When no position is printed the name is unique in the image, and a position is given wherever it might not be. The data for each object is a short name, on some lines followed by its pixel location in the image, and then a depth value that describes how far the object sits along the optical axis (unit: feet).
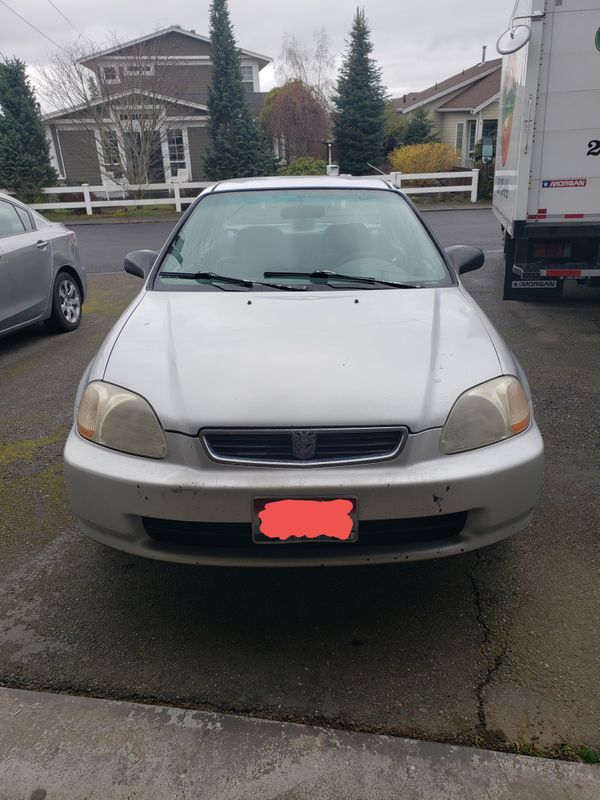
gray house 72.33
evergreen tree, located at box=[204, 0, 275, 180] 82.00
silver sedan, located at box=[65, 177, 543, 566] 6.92
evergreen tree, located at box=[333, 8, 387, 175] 95.04
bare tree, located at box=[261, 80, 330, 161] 96.48
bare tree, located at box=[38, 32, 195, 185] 72.18
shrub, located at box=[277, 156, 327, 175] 76.13
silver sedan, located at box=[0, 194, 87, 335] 18.88
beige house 107.55
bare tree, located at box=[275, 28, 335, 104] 112.98
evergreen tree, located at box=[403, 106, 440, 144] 96.53
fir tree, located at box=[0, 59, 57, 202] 73.82
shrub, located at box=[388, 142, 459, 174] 72.84
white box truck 18.76
